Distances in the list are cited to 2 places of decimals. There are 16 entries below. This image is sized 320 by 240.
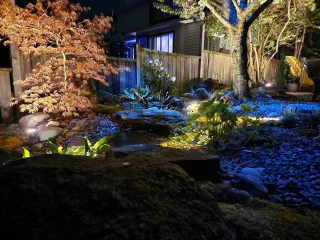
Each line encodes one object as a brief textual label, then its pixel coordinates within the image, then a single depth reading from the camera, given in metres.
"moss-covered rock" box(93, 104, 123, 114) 6.17
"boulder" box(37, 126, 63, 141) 5.06
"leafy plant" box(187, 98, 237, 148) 3.60
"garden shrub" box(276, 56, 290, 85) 14.28
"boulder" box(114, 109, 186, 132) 5.06
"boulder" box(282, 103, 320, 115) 5.37
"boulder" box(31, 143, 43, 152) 4.40
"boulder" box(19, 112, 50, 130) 5.45
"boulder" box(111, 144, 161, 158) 2.55
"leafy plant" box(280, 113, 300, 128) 4.62
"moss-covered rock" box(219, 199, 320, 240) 1.41
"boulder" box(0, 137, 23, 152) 4.28
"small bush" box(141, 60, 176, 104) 8.00
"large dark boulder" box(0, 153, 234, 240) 0.94
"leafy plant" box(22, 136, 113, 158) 2.70
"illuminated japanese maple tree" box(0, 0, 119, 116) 5.27
